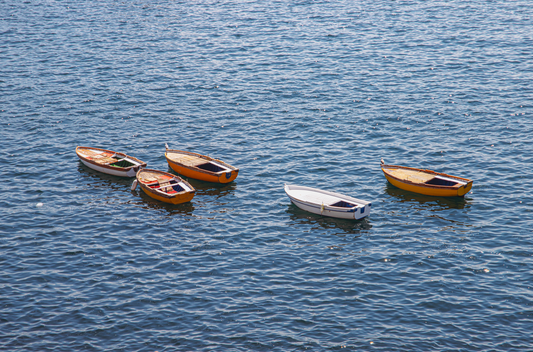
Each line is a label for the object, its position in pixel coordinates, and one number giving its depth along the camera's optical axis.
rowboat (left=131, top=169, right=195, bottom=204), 42.81
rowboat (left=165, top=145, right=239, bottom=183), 46.09
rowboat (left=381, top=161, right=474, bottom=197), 42.50
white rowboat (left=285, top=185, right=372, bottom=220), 40.06
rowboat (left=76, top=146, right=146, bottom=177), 47.34
